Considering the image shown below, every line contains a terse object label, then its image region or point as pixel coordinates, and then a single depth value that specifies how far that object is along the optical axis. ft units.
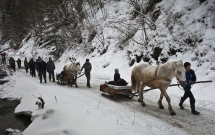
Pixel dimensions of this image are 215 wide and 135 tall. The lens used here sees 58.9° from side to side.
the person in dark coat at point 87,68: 39.75
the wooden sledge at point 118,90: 27.25
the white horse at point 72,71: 40.73
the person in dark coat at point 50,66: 47.02
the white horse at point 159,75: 20.06
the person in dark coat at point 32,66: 57.73
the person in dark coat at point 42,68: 45.86
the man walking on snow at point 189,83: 21.12
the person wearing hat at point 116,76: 30.58
